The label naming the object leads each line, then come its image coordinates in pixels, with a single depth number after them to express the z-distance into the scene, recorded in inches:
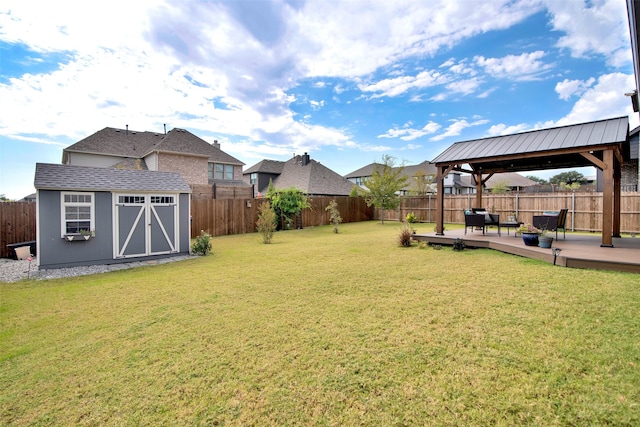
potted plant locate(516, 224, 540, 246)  286.3
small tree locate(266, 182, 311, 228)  625.6
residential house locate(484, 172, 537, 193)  1677.7
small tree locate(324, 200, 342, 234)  621.1
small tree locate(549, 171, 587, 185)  1949.1
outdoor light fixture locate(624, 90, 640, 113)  241.3
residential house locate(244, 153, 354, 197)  1063.0
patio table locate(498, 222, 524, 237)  338.6
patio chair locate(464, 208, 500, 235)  362.3
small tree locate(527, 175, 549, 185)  2264.3
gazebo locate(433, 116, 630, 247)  277.3
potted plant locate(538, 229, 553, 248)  273.6
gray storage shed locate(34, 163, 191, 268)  291.1
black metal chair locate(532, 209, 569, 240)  308.2
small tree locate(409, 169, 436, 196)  1077.8
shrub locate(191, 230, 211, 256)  369.1
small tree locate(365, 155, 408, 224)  765.9
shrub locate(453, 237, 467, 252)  334.0
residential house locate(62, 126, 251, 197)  767.7
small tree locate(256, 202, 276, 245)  457.5
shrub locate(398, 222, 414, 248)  372.8
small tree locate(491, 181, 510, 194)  1380.2
